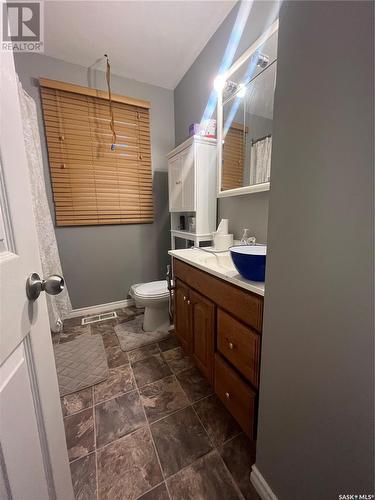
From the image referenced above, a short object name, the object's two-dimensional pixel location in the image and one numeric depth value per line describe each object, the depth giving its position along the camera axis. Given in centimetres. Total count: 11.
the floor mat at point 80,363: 133
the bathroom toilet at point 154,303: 176
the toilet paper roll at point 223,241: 153
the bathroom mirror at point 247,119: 118
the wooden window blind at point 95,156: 187
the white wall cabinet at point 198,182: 163
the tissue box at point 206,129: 161
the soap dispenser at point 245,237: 139
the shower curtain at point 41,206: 160
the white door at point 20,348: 39
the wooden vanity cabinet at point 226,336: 82
